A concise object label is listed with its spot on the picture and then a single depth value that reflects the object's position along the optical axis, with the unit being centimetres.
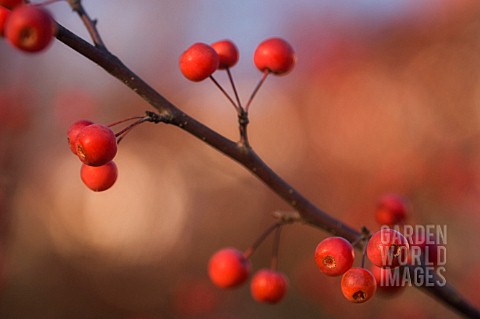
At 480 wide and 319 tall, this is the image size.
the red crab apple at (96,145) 68
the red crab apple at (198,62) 70
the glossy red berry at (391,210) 75
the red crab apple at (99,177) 70
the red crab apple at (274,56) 72
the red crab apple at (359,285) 69
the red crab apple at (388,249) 68
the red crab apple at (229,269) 74
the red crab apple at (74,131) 69
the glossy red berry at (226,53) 72
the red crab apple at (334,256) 69
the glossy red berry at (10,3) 68
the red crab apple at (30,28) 67
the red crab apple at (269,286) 74
